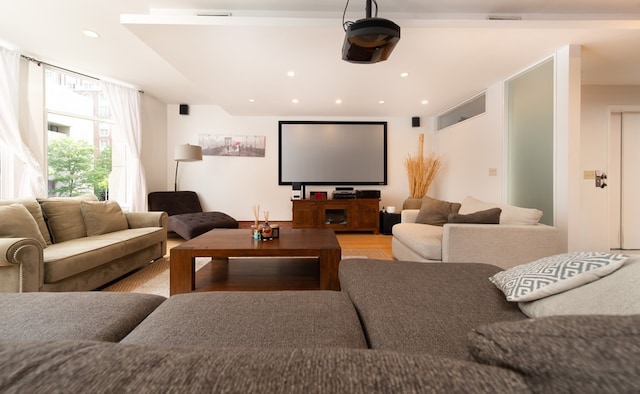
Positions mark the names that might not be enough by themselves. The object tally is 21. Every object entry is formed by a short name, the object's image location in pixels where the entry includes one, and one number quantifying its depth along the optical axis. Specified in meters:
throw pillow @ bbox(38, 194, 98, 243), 2.38
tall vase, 4.63
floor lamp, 4.45
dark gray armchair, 3.64
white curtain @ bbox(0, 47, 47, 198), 2.96
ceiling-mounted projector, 1.77
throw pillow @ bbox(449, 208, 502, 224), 2.32
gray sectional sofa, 0.33
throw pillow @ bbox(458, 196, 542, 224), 2.29
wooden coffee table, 1.80
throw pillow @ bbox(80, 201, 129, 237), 2.63
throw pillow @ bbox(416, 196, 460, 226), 3.10
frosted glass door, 2.81
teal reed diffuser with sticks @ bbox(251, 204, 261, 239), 2.26
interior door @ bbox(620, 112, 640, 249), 3.71
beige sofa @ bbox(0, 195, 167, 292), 1.65
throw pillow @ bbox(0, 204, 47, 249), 1.88
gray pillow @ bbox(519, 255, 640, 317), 0.70
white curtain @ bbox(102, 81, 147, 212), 4.20
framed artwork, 5.20
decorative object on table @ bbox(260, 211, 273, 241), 2.24
